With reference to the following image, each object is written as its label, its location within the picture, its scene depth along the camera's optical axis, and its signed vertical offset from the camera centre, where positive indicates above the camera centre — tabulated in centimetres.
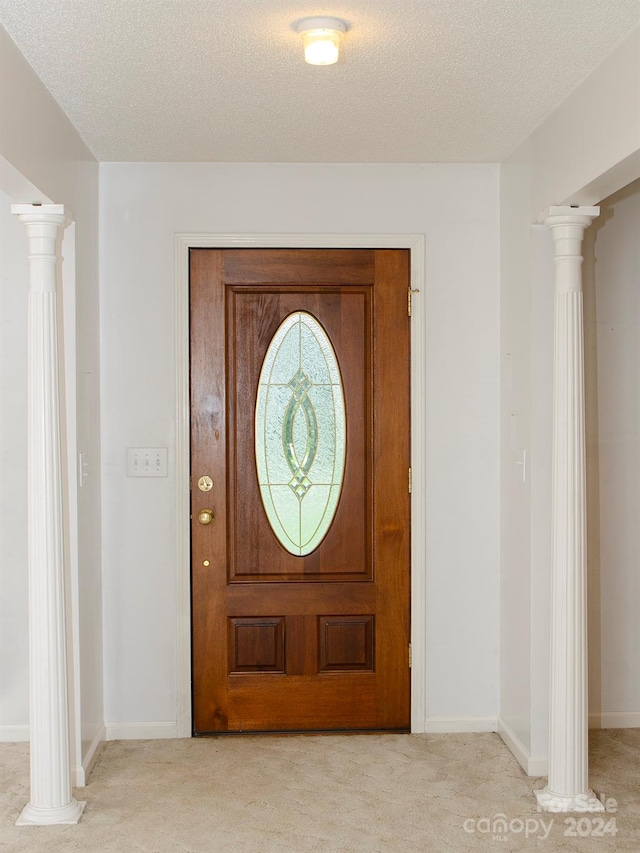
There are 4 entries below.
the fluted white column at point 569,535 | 306 -40
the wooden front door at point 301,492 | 374 -31
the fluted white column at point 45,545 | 290 -41
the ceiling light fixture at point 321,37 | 231 +103
